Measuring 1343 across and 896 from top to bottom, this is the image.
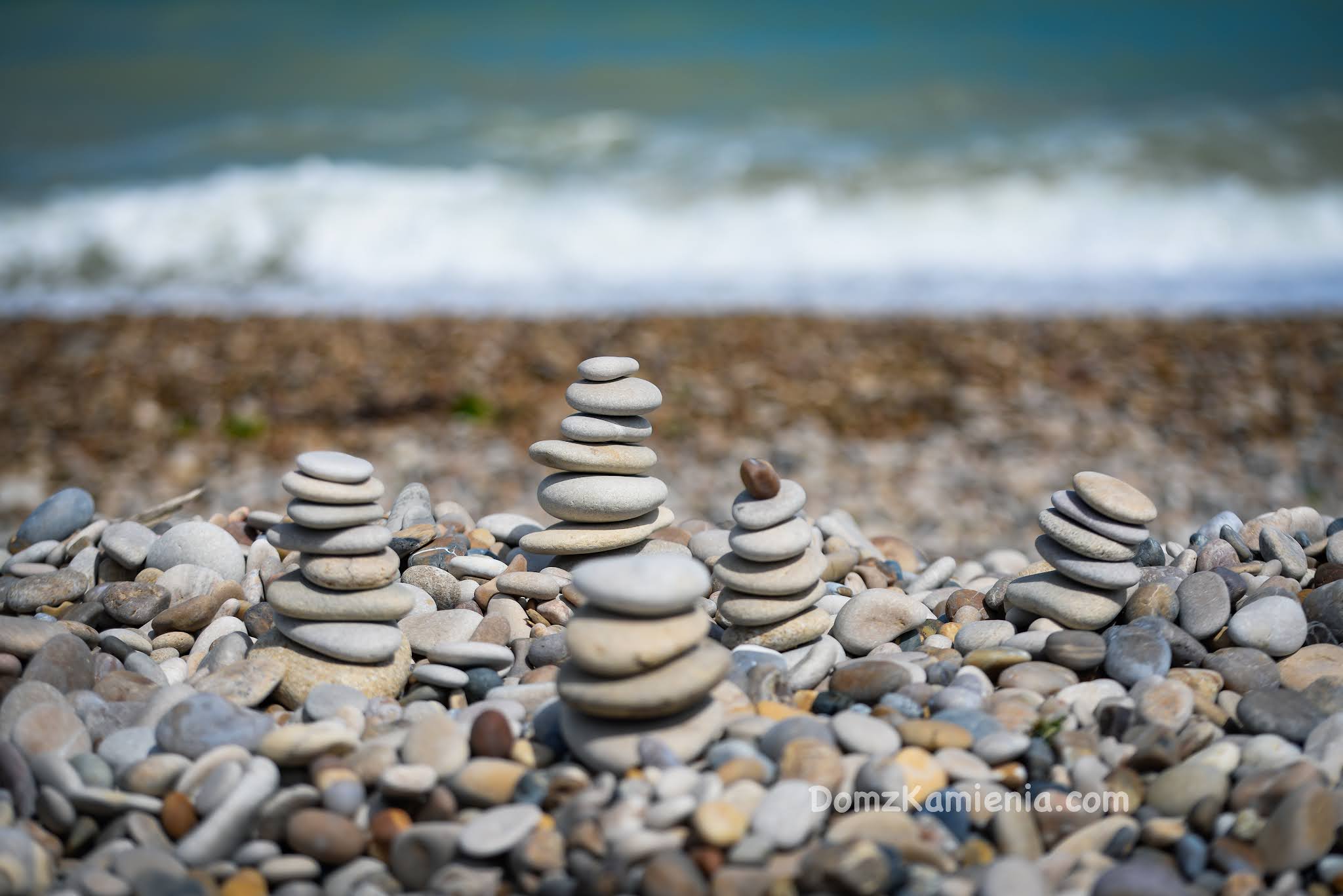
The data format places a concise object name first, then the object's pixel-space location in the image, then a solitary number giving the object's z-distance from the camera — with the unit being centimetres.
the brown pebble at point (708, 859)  165
